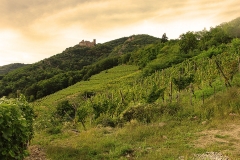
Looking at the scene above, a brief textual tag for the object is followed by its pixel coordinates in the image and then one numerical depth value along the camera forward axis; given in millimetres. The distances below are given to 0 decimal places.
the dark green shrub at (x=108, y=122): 13946
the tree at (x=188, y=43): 54625
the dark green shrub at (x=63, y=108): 27266
